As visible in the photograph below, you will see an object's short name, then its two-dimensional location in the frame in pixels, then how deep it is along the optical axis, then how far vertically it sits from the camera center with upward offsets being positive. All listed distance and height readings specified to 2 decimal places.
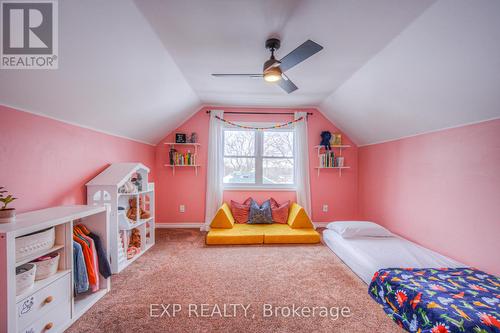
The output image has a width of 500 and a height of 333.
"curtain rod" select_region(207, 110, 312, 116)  4.14 +1.09
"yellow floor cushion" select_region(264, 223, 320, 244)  3.25 -1.13
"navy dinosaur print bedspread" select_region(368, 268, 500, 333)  1.36 -1.03
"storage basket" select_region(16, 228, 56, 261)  1.31 -0.52
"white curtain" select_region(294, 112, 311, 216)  4.07 -0.07
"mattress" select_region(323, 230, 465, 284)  2.19 -1.04
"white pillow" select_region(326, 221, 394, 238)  2.93 -0.94
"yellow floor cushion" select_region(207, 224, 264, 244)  3.19 -1.10
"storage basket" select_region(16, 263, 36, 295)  1.28 -0.70
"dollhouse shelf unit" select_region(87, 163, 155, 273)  2.34 -0.43
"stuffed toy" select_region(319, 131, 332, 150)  4.05 +0.53
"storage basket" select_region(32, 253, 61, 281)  1.45 -0.72
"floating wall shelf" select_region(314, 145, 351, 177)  4.14 +0.34
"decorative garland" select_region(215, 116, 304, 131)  4.11 +0.85
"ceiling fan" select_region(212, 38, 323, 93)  1.71 +0.98
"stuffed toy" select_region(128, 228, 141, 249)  2.91 -1.03
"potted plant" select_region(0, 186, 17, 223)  1.35 -0.31
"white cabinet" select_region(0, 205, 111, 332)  1.15 -0.80
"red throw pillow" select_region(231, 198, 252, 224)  3.84 -0.86
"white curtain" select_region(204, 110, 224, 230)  4.01 -0.05
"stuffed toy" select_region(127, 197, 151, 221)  2.88 -0.64
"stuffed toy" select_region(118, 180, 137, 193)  2.63 -0.27
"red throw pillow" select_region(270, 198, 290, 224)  3.85 -0.89
